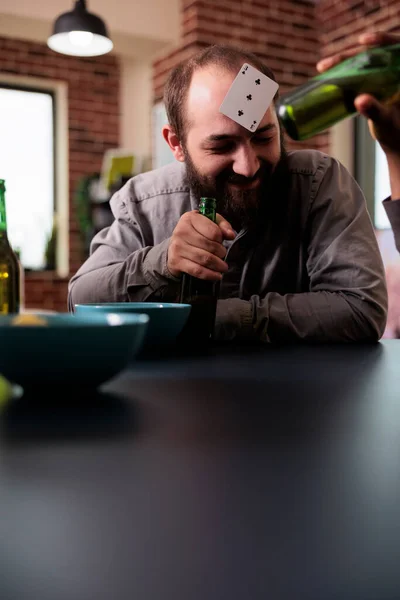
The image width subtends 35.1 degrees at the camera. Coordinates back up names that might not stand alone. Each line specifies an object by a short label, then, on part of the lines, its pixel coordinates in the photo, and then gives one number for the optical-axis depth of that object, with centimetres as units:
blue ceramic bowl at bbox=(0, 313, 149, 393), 55
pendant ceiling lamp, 343
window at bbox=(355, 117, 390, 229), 462
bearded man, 125
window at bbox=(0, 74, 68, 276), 548
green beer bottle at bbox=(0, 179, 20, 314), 121
